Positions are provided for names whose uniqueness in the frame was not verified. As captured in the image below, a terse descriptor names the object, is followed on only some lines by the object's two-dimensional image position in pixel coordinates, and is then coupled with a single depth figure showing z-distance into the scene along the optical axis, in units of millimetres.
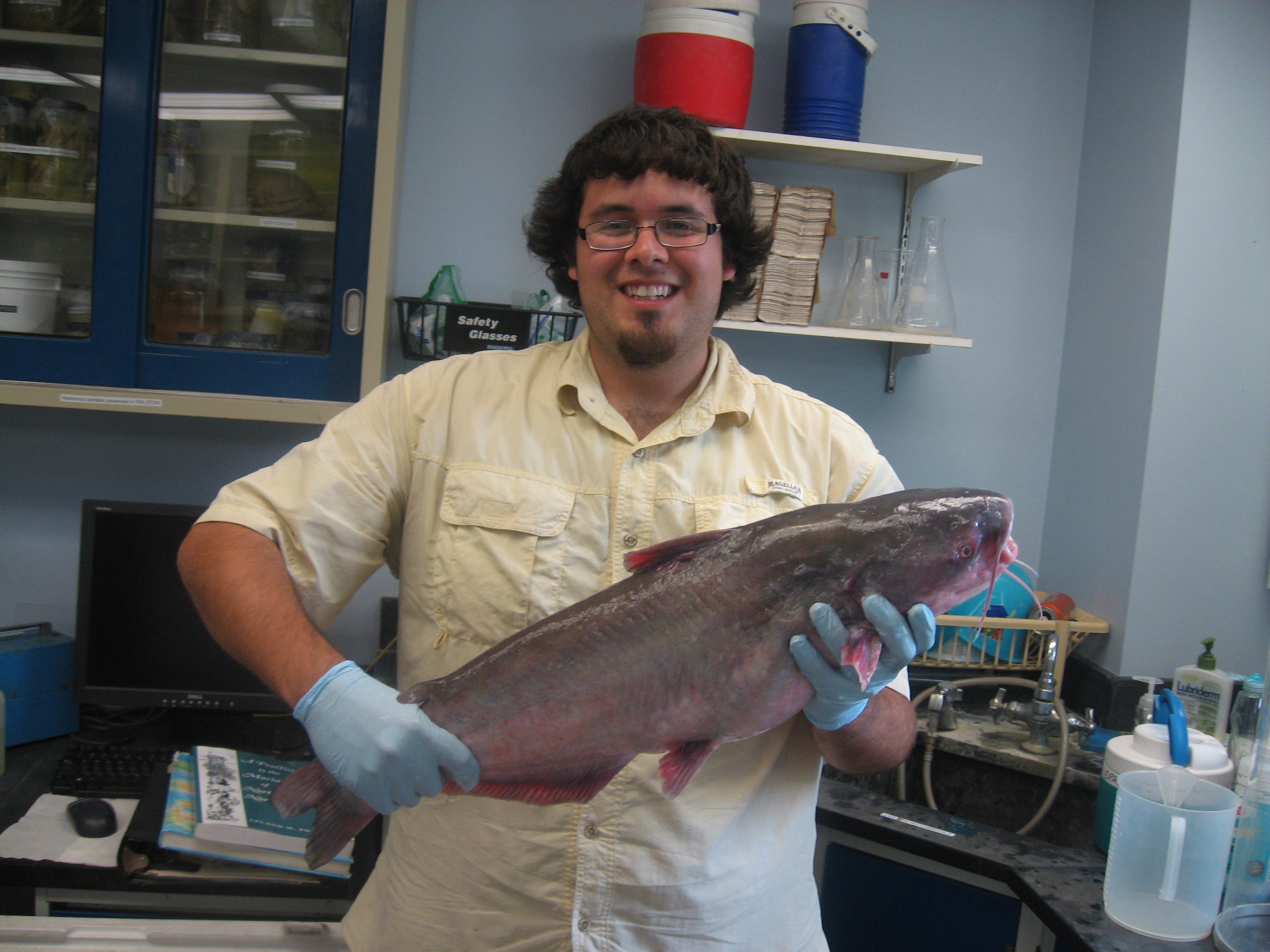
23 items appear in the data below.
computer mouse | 2020
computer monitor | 2469
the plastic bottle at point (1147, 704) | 2168
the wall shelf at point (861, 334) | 2572
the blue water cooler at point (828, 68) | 2533
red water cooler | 2420
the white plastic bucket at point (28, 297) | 2400
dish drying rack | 2545
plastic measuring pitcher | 1698
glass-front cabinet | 2373
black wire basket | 2553
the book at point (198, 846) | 1911
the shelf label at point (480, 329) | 2553
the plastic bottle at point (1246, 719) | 2004
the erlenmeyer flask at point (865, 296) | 2688
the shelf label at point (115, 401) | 2375
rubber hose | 2205
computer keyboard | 2195
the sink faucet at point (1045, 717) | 2348
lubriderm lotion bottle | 2355
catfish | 1119
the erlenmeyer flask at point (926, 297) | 2674
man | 1383
